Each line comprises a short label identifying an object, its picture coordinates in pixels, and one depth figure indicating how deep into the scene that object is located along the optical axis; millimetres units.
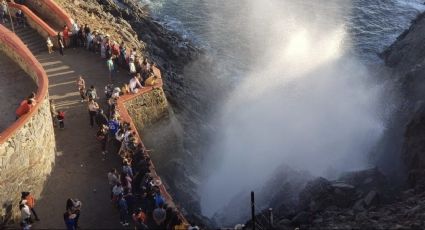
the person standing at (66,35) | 26188
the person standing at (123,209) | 16969
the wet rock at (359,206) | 20595
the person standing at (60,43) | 25514
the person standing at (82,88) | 22469
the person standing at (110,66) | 24081
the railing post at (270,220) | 18802
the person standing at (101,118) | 20453
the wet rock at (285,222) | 20797
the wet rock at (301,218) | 20828
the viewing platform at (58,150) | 17203
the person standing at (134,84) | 23016
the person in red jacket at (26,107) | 18000
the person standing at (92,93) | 21781
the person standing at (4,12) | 27703
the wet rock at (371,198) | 20992
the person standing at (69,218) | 16014
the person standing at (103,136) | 19422
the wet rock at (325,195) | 21875
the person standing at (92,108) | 20438
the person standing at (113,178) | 17584
